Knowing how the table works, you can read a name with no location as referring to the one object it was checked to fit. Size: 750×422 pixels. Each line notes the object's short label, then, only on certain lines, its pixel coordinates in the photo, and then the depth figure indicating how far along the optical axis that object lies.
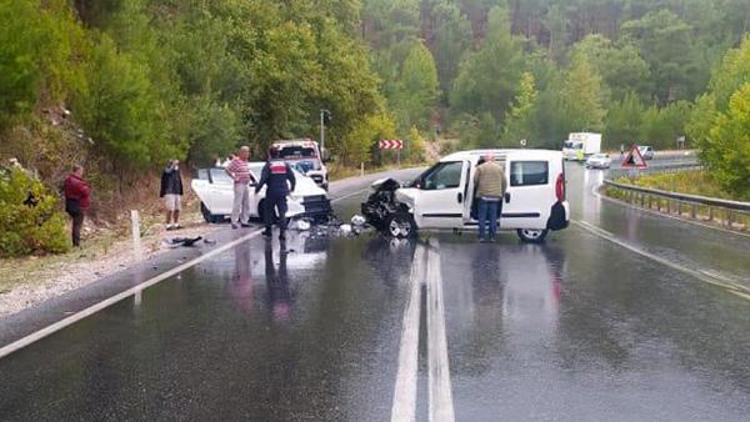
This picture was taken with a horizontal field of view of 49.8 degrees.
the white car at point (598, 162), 72.56
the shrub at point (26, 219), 14.90
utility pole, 48.91
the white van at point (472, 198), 16.22
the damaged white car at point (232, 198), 19.42
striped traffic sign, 67.75
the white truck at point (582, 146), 89.94
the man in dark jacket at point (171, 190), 19.58
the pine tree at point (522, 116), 110.19
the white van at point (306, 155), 31.93
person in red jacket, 15.83
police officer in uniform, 16.78
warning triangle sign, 33.72
